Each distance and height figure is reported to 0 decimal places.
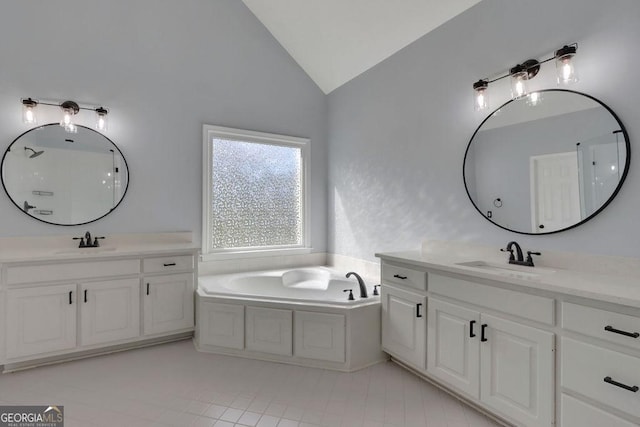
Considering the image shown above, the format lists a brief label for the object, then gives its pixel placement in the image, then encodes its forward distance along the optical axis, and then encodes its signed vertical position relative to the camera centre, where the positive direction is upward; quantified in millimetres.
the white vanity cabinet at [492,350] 1480 -709
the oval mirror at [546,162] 1720 +332
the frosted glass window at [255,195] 3434 +233
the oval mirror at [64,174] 2611 +351
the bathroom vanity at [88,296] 2234 -625
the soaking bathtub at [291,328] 2324 -862
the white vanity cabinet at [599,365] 1199 -596
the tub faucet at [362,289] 2584 -598
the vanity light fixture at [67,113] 2555 +865
